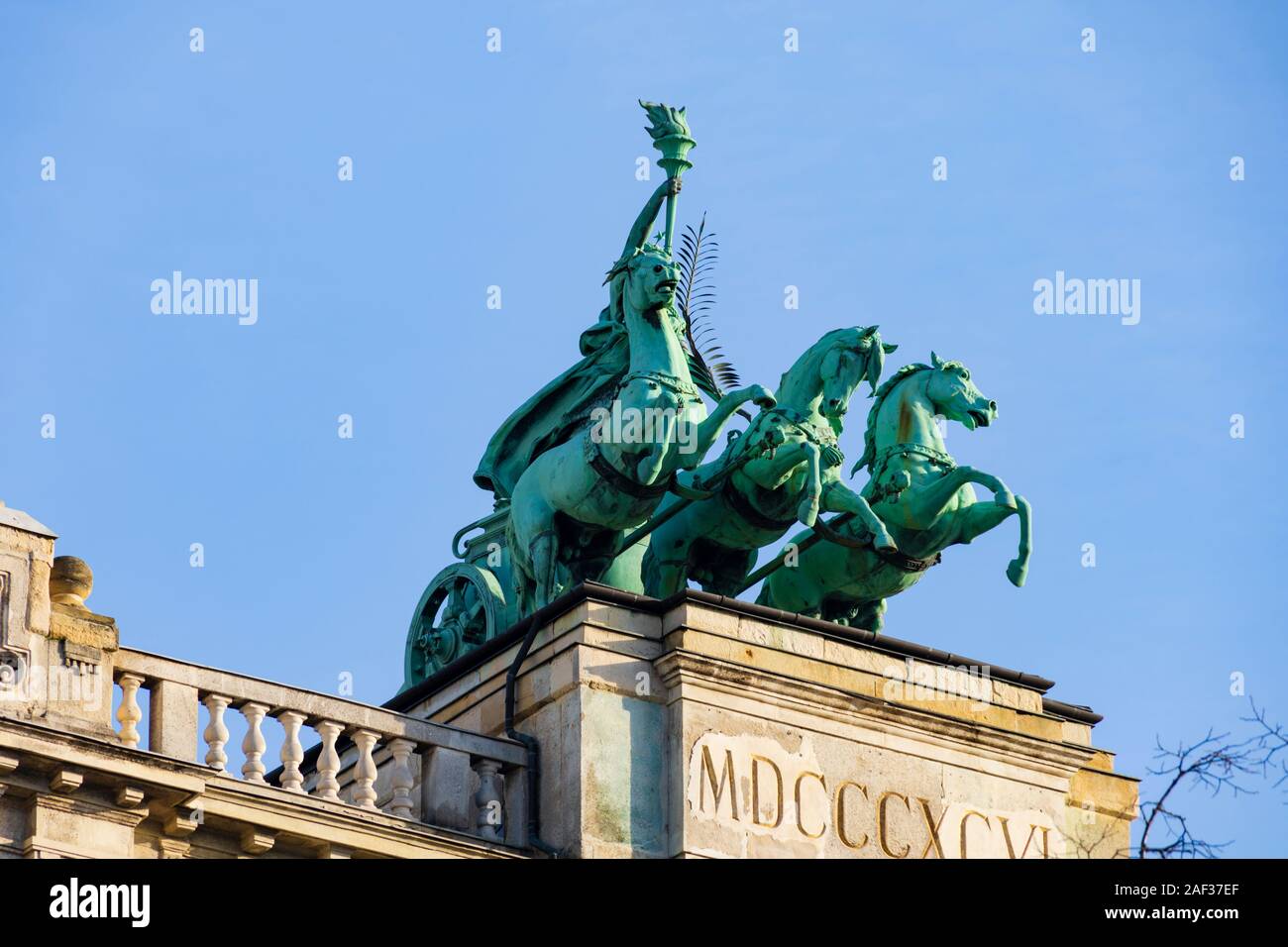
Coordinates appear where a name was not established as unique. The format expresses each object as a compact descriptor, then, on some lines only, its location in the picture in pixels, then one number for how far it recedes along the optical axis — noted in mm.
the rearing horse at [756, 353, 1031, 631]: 36156
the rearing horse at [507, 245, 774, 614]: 35125
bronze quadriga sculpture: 35312
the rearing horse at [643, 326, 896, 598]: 35344
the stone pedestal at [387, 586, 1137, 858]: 32625
